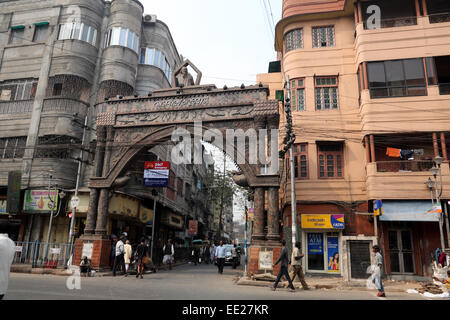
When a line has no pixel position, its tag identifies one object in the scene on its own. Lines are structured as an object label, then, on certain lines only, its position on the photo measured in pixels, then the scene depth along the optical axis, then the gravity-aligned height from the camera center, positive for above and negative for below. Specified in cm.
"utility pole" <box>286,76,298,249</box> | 1326 +211
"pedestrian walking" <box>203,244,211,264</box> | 3025 -156
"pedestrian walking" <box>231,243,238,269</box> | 2400 -126
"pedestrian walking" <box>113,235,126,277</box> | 1462 -76
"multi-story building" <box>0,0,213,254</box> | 2091 +1060
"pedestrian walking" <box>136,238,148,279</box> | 1389 -86
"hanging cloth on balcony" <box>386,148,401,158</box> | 1703 +490
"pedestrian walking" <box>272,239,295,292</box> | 1082 -87
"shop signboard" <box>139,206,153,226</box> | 2309 +155
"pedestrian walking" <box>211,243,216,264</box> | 2889 -136
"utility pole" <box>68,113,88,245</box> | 1748 +349
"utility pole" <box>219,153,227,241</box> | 3709 +607
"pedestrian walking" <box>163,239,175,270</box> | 2053 -107
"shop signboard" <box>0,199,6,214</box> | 2095 +171
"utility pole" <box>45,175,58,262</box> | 1850 +196
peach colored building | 1622 +644
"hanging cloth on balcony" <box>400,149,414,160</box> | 1705 +482
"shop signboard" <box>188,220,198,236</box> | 3444 +114
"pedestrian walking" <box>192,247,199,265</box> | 2738 -145
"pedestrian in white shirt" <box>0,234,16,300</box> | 473 -40
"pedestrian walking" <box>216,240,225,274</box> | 1759 -94
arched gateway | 1434 +549
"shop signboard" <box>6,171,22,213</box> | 1997 +251
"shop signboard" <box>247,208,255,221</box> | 1712 +141
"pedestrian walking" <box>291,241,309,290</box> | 1124 -78
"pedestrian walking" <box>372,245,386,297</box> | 1012 -87
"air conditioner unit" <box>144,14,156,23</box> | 2606 +1774
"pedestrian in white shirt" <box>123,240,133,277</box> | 1426 -80
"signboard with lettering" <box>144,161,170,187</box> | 1920 +379
